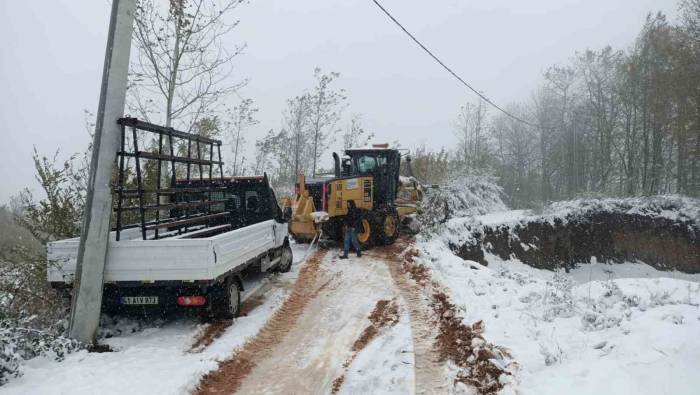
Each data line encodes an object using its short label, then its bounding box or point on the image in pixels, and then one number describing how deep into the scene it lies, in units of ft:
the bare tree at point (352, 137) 96.89
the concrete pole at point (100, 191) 16.66
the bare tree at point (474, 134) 126.82
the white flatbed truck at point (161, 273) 17.70
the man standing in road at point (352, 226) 38.22
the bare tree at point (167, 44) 30.73
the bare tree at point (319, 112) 77.41
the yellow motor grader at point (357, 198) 41.16
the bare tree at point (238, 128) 73.10
